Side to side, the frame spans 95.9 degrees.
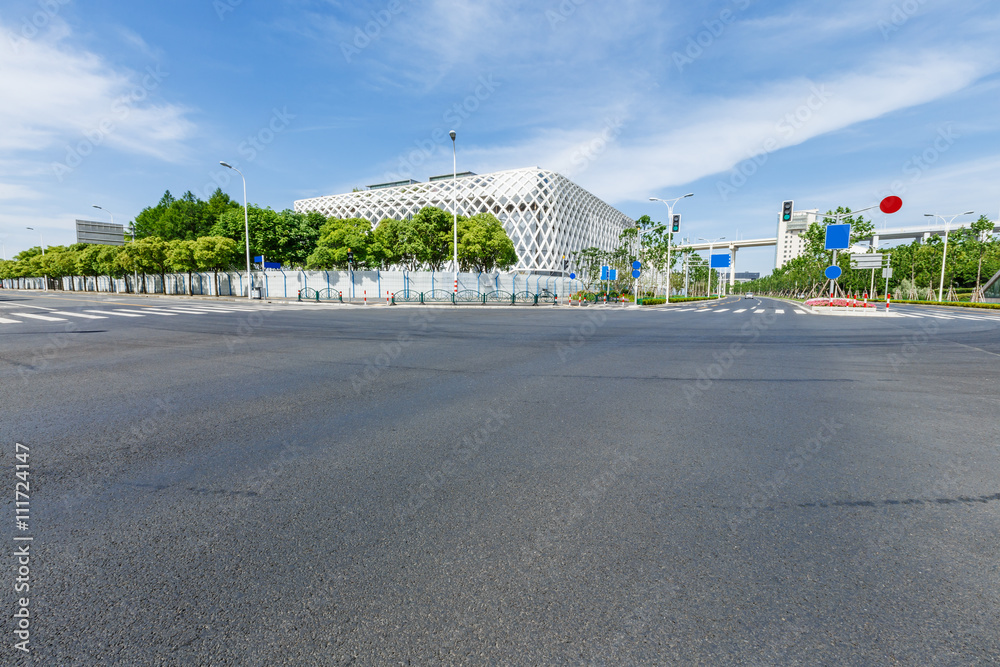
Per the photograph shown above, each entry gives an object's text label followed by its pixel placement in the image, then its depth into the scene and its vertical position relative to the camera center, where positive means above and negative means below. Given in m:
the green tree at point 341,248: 41.31 +3.80
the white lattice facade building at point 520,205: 75.12 +15.26
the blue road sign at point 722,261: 49.35 +3.51
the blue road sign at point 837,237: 27.22 +3.52
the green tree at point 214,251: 40.69 +3.33
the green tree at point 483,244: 44.62 +4.67
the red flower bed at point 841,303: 27.69 -0.59
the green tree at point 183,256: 42.53 +2.99
